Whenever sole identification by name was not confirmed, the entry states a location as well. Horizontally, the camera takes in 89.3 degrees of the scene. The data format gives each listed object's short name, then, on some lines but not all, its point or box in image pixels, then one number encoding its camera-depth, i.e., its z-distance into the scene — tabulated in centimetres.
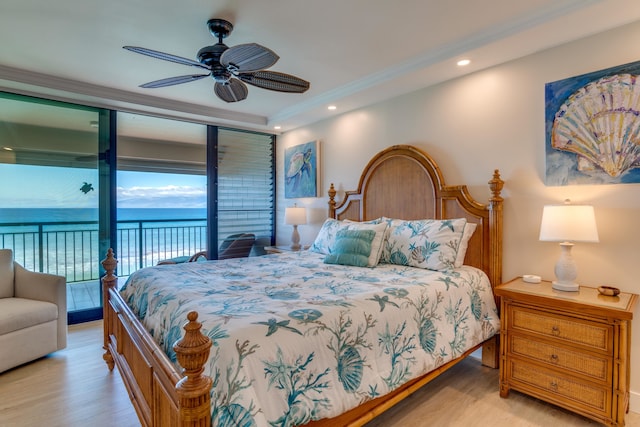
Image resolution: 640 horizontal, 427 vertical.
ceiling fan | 197
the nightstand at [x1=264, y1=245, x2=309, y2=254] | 436
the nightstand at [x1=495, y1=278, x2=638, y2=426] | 181
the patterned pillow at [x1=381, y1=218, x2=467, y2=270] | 254
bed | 119
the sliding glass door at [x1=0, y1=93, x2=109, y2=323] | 341
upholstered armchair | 254
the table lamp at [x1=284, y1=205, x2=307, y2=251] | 437
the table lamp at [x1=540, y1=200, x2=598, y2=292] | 201
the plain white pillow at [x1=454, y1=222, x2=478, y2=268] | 255
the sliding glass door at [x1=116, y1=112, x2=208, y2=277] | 454
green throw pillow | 273
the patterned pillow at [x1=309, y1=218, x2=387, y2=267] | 277
